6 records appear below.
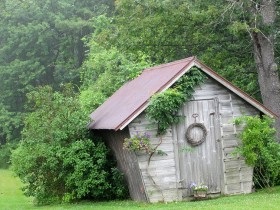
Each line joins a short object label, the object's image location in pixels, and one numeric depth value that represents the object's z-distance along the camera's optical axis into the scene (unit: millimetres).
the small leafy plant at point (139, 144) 17094
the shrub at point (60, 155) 19125
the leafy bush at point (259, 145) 17781
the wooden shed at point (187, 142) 17594
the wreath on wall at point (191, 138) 18031
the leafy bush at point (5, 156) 50616
